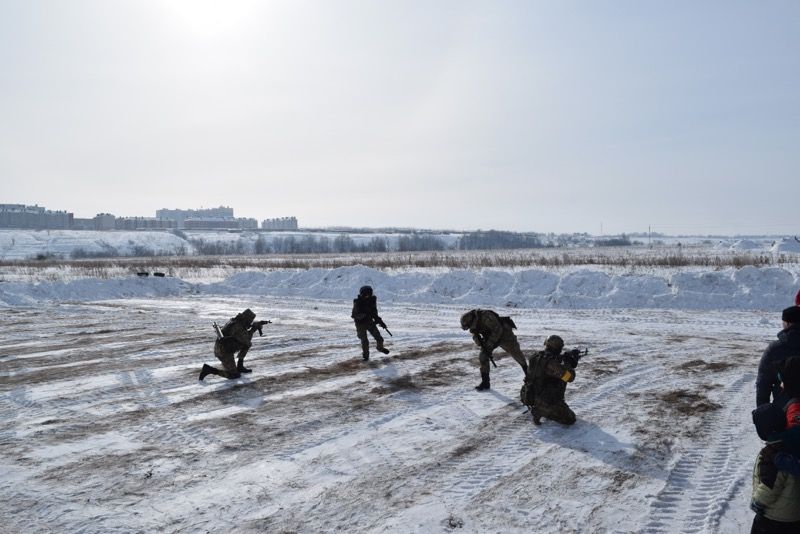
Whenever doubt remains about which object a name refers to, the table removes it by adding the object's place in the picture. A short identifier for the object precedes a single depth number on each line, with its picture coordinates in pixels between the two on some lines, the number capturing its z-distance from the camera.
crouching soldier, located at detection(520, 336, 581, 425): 6.89
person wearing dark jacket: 4.43
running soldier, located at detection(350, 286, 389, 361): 11.14
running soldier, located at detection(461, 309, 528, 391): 8.59
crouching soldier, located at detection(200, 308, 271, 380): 9.58
